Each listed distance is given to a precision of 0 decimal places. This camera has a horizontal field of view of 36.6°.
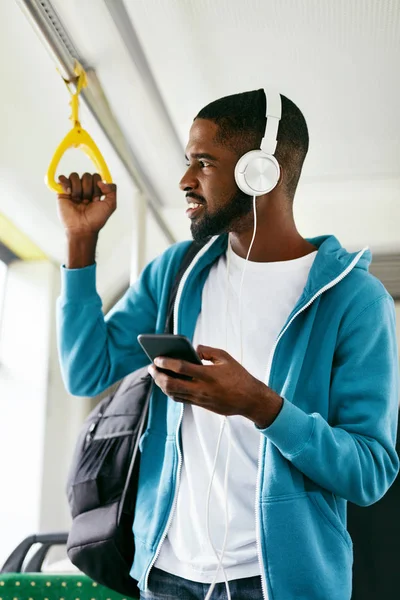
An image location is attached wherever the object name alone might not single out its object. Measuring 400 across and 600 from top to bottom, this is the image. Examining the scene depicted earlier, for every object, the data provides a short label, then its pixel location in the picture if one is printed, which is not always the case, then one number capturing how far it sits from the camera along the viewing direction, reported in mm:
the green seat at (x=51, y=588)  1448
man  848
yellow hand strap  1277
